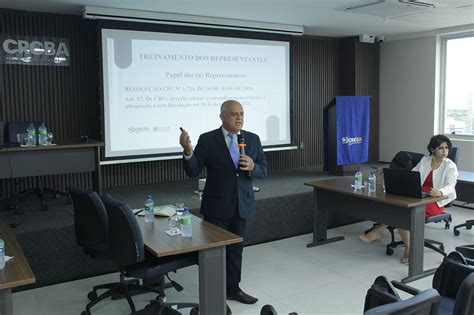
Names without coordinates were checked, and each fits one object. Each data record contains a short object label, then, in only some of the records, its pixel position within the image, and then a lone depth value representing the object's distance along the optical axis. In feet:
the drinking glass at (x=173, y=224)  10.60
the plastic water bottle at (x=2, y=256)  8.07
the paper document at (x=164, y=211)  12.09
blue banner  21.76
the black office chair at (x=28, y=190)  16.32
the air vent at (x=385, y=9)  16.92
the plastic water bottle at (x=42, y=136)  15.89
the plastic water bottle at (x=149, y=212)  11.64
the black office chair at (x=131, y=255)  9.91
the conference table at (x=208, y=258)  9.73
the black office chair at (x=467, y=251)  9.22
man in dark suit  11.75
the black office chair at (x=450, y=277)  7.17
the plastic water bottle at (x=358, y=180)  15.81
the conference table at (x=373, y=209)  13.51
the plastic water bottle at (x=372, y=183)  15.09
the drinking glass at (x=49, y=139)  16.16
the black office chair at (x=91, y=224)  11.28
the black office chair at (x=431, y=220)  15.07
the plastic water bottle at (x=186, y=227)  10.28
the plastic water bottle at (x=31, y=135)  15.46
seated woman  14.85
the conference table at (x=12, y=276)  7.43
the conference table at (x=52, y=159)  14.57
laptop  13.73
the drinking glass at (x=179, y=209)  11.45
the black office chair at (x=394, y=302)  5.12
